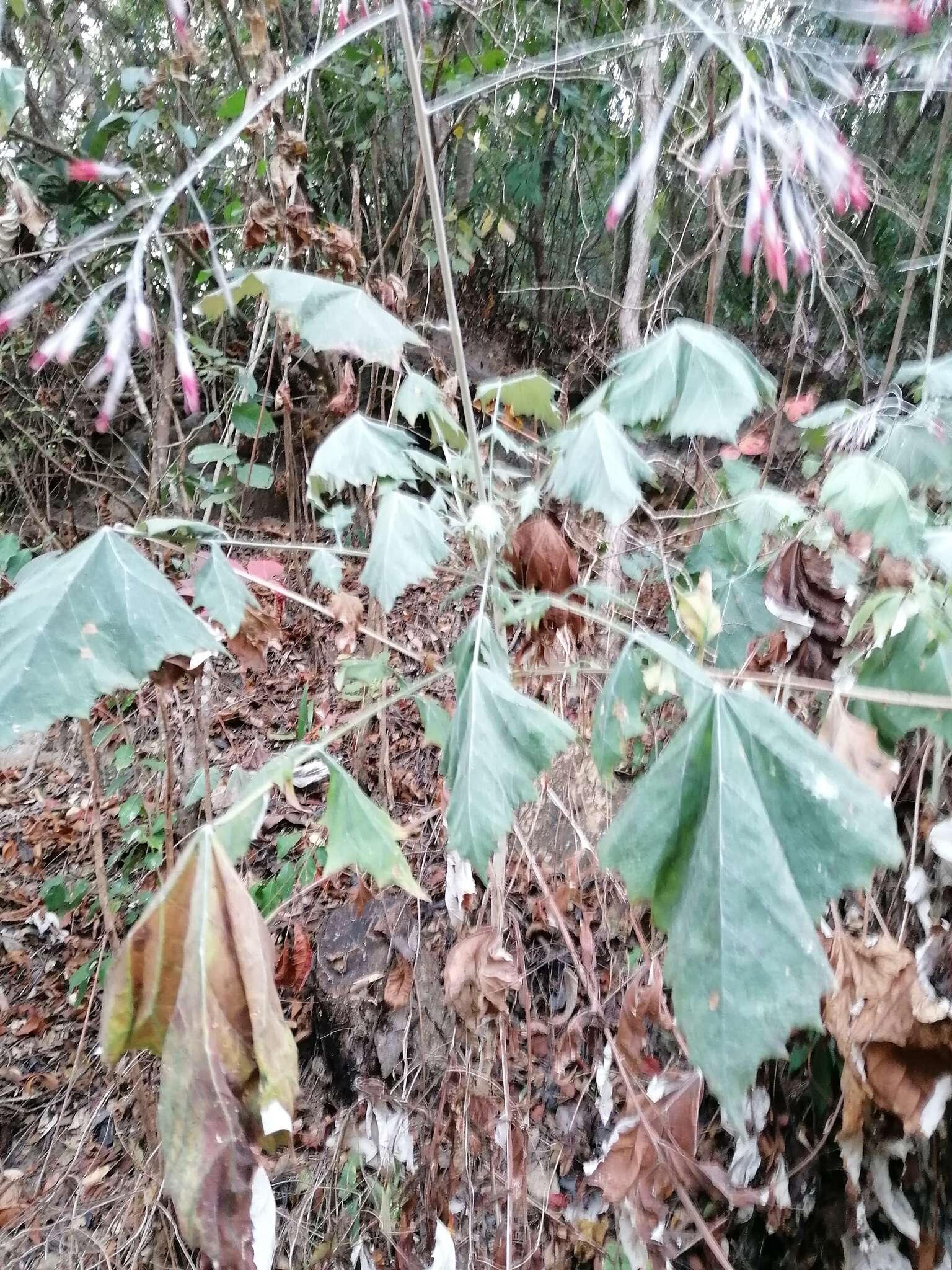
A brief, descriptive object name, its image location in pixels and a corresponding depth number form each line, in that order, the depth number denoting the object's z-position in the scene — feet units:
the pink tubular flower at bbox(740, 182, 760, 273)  1.86
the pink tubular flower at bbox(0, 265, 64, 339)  1.71
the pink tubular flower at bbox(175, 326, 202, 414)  1.78
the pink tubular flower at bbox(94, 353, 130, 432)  1.63
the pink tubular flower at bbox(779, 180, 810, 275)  2.01
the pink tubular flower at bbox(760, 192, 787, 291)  1.92
